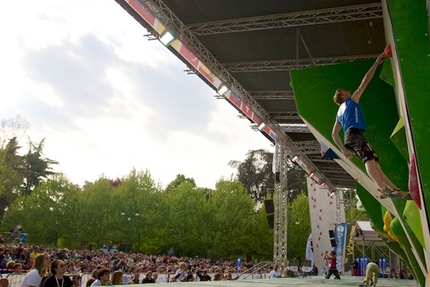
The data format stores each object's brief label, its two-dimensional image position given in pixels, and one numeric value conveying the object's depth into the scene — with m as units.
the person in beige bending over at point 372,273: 10.67
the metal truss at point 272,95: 14.10
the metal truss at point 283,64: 11.61
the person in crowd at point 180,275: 12.62
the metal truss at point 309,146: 18.14
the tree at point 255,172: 52.94
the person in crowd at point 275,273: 14.88
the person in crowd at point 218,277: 14.08
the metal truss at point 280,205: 16.02
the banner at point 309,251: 27.92
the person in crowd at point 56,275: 5.29
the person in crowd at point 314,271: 25.00
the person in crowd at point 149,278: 11.01
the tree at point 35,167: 56.89
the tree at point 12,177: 43.79
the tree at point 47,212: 36.34
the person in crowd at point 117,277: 7.55
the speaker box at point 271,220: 17.73
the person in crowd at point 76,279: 9.77
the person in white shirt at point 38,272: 5.28
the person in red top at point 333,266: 14.36
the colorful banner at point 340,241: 23.18
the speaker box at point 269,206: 17.41
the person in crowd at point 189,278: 12.29
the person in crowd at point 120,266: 14.12
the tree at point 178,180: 60.76
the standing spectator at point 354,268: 25.20
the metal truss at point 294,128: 16.70
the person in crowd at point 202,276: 14.40
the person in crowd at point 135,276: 13.13
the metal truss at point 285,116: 16.16
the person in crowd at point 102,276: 7.04
